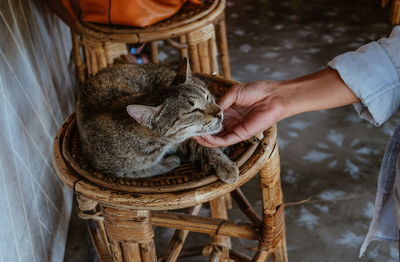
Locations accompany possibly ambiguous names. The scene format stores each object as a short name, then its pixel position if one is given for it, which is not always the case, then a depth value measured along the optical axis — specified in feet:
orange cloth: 4.19
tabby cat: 2.96
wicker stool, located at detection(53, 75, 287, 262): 2.75
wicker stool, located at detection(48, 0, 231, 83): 4.25
